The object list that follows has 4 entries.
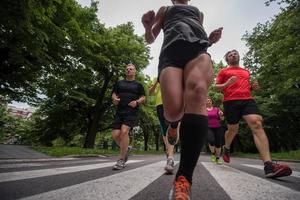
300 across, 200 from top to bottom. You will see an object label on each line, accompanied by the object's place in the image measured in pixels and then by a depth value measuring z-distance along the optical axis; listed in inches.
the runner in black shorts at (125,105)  109.2
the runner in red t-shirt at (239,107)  84.8
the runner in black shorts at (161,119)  98.1
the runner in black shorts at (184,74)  41.9
